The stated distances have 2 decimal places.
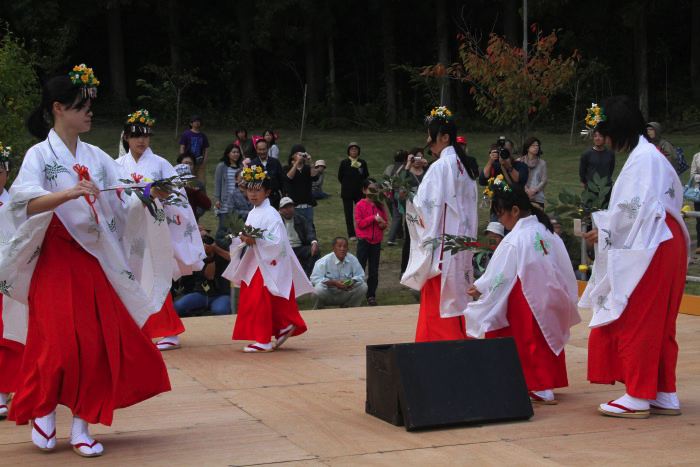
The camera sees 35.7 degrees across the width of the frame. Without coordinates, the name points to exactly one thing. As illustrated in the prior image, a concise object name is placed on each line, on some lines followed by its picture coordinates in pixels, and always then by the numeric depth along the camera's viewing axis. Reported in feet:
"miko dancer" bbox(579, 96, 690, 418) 19.04
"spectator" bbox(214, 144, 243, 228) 44.83
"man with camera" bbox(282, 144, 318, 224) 43.88
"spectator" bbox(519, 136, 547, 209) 47.14
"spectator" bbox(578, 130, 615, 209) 43.78
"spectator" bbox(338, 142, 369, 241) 47.96
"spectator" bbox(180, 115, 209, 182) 54.39
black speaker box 18.63
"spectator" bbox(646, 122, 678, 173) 37.92
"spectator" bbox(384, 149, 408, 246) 45.93
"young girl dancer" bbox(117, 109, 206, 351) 28.35
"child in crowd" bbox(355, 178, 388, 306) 39.68
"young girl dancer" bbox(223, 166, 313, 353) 28.12
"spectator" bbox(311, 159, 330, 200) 47.75
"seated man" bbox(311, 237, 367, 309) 36.52
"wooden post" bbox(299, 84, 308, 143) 87.16
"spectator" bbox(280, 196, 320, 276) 38.17
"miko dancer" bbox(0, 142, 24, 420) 20.01
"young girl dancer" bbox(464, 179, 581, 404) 21.02
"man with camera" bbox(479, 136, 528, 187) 42.68
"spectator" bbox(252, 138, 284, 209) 43.93
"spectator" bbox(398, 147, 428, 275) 40.13
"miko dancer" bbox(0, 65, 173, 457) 16.56
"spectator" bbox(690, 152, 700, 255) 42.75
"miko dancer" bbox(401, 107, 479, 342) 24.64
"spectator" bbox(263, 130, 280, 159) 49.65
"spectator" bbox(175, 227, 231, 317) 35.14
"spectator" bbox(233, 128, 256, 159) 52.75
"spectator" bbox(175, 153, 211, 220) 30.06
